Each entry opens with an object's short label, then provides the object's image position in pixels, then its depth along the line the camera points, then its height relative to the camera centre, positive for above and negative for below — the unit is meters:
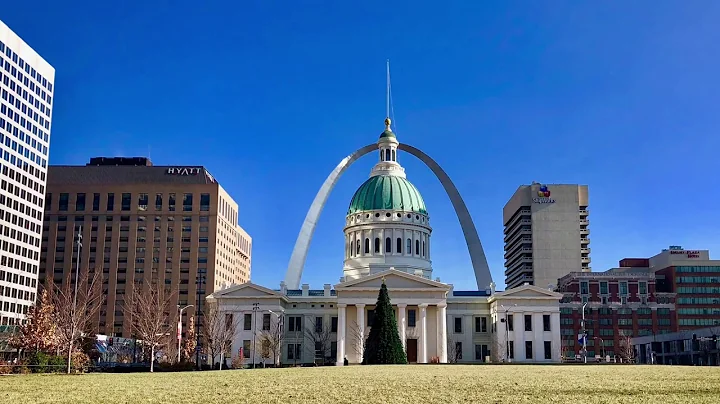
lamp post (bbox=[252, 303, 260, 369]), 109.25 +5.80
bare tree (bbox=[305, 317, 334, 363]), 116.38 +2.02
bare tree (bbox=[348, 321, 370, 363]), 109.68 +1.80
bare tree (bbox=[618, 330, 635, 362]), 131.88 +1.17
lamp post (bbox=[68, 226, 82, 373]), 54.38 +1.43
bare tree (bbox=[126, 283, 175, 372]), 77.16 +4.50
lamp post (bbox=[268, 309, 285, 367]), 109.20 +2.63
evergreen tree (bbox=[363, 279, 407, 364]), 78.06 +0.99
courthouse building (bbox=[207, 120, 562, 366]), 110.75 +5.47
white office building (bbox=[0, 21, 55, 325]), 121.75 +30.00
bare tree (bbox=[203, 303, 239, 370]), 94.94 +3.07
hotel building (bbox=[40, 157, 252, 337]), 165.50 +26.32
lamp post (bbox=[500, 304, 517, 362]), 108.69 +2.12
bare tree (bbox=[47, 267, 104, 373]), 62.92 +2.26
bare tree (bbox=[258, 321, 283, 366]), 107.75 +1.42
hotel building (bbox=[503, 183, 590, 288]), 194.00 +29.87
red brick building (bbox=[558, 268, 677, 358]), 150.50 +8.12
